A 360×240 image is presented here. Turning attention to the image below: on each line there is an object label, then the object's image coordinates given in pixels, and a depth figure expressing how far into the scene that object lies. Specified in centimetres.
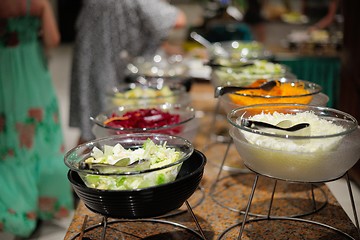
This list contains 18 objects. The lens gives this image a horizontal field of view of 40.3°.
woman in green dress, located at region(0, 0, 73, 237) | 269
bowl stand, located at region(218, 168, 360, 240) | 126
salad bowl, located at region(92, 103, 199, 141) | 138
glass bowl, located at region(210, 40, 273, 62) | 213
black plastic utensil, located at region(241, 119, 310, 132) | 105
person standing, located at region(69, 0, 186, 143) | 276
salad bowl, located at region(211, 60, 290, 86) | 165
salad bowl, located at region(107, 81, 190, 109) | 167
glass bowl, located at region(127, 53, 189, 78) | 242
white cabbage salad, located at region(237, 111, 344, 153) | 103
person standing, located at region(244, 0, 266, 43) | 516
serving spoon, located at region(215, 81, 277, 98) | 136
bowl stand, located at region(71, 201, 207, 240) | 127
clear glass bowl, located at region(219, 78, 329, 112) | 138
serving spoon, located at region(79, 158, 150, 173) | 101
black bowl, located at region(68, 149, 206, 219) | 97
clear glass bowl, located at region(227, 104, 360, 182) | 102
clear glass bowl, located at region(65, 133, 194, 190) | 99
